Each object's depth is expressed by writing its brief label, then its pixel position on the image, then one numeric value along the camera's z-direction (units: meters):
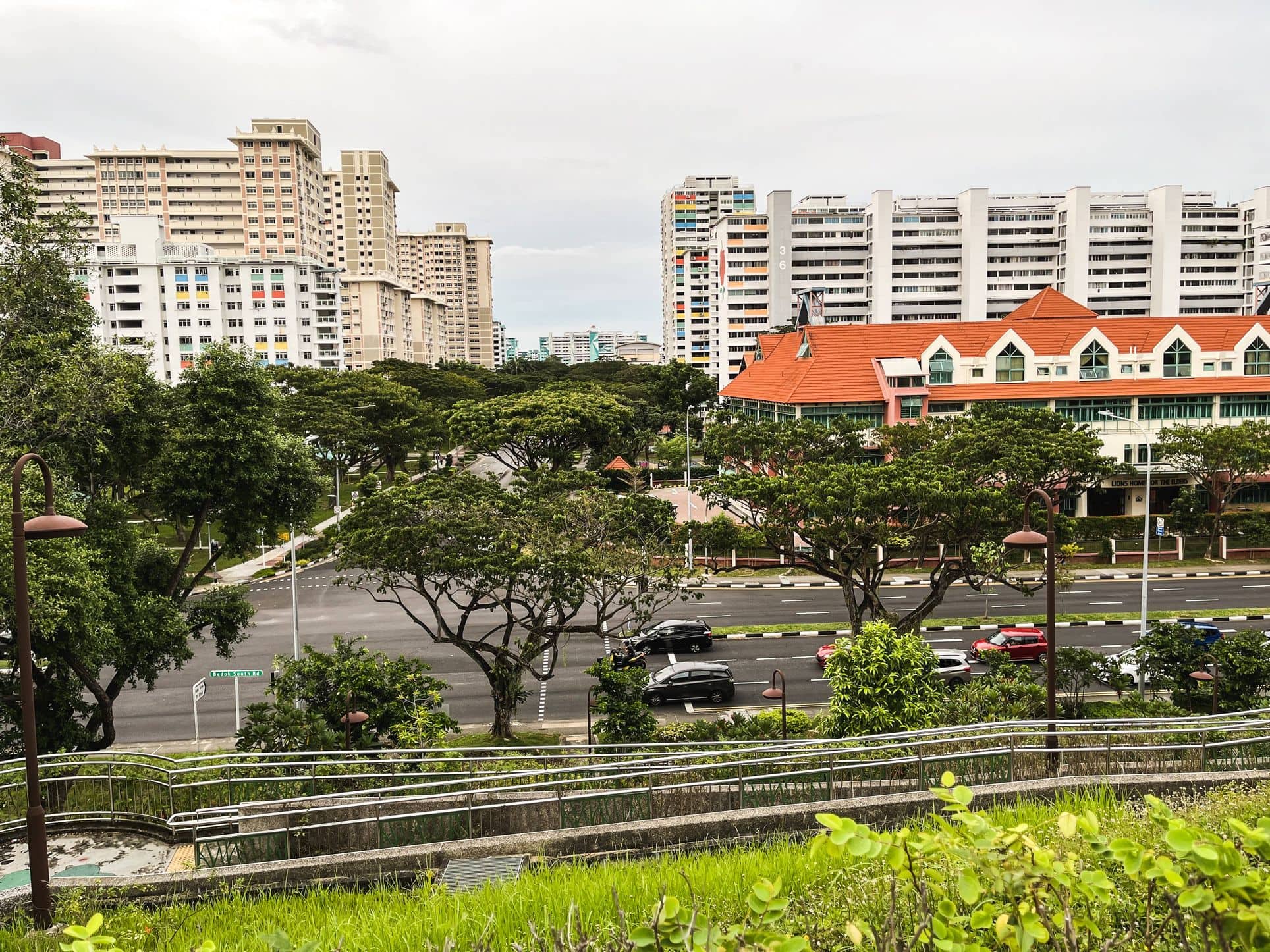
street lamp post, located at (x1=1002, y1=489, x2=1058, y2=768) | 12.53
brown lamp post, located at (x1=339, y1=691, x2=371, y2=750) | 15.99
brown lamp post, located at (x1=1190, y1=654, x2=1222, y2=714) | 18.25
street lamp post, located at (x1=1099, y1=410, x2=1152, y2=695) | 26.56
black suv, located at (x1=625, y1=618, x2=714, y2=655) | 28.39
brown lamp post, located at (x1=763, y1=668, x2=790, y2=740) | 17.34
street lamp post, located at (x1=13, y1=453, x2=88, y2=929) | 8.30
